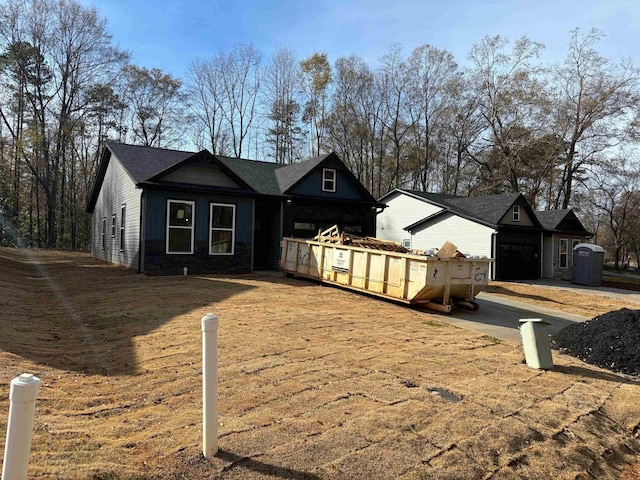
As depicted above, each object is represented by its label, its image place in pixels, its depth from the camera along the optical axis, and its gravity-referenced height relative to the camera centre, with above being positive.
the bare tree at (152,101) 38.88 +12.31
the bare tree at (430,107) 37.25 +12.17
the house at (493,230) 22.83 +0.82
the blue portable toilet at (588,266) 23.31 -1.05
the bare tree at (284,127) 38.44 +10.19
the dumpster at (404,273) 10.62 -0.86
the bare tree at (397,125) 38.28 +10.69
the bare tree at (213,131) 39.25 +9.78
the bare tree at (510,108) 35.19 +11.58
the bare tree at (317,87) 38.34 +13.71
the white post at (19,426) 2.02 -0.94
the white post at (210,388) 2.98 -1.09
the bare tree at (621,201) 36.53 +4.45
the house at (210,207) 15.12 +1.21
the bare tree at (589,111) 32.28 +10.60
